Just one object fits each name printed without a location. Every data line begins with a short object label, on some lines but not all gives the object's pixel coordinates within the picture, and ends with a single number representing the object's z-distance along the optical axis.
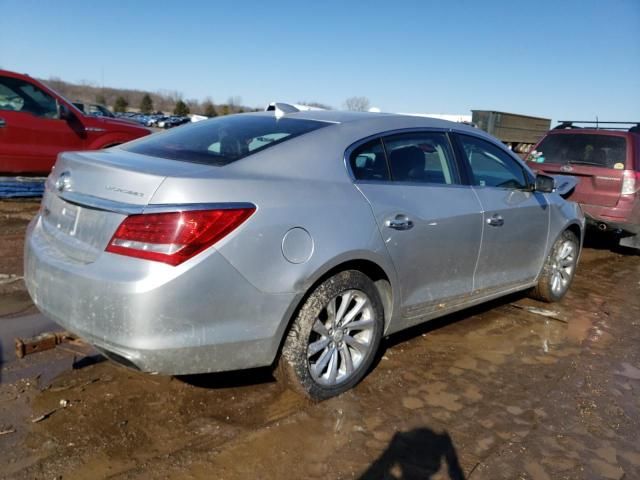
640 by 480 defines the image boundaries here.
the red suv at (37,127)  7.91
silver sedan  2.59
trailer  16.72
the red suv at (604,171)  7.45
